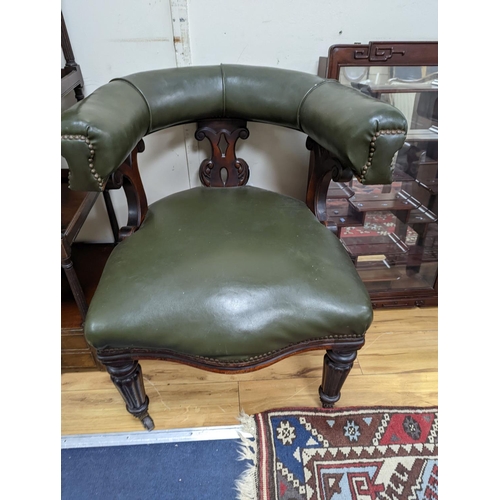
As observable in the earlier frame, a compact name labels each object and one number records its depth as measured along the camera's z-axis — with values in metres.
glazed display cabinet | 0.94
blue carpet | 0.86
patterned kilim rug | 0.85
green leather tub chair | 0.65
